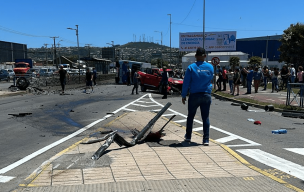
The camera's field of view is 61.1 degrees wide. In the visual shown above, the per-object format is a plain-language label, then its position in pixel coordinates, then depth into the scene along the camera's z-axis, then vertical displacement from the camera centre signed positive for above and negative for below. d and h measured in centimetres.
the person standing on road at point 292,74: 1720 -7
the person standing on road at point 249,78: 1650 -34
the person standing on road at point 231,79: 1731 -42
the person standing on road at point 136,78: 1769 -40
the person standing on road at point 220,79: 1992 -50
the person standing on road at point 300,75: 1614 -12
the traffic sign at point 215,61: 2104 +95
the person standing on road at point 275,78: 1743 -35
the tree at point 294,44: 3581 +406
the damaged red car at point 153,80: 1920 -61
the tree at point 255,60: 5743 +286
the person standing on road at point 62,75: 1749 -22
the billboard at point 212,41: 3754 +467
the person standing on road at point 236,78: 1592 -34
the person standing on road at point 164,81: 1553 -52
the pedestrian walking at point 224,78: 1909 -41
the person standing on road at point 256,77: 1705 -28
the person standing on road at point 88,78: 1917 -45
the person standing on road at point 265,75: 1831 -16
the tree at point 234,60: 6368 +320
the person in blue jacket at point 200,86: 516 -27
